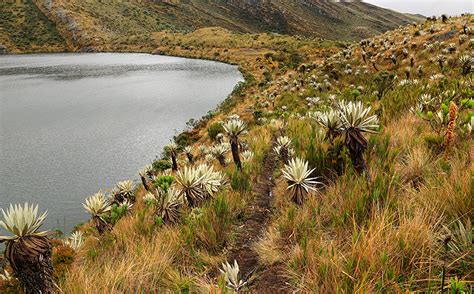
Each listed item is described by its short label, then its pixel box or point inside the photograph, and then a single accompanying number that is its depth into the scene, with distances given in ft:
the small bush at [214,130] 64.49
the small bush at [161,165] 49.24
